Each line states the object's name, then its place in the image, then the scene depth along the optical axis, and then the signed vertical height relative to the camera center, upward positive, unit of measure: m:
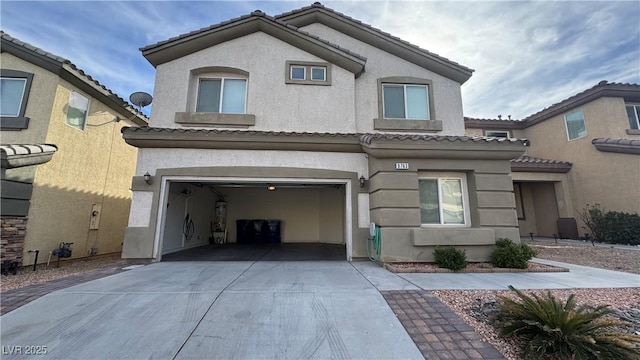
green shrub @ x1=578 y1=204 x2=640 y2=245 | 10.91 -0.05
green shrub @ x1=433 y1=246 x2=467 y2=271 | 6.21 -0.84
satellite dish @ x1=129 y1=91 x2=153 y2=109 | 9.19 +4.36
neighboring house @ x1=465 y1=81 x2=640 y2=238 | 12.03 +3.11
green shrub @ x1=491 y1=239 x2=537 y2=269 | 6.35 -0.76
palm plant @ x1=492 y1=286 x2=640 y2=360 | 2.54 -1.14
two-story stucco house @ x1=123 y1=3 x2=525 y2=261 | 7.09 +2.55
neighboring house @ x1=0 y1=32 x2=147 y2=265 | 6.88 +1.95
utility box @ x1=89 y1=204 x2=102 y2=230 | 8.98 +0.16
